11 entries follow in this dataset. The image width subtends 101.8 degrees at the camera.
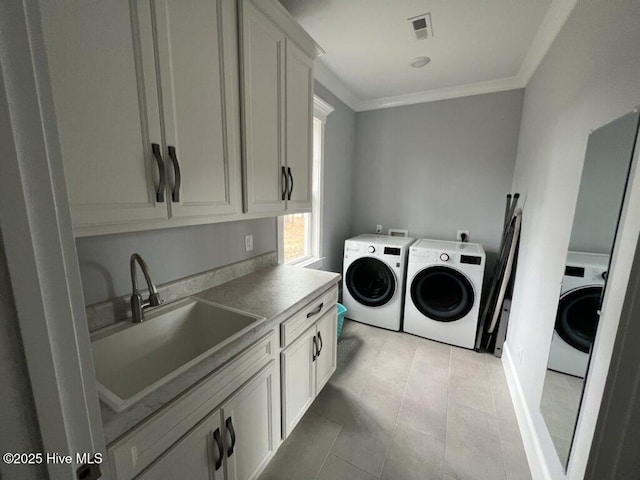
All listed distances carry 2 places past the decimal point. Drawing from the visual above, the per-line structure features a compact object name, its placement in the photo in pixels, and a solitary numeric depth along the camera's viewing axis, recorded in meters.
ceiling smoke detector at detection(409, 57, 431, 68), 2.30
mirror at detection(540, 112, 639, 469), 0.96
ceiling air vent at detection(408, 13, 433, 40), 1.77
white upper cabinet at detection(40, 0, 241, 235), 0.76
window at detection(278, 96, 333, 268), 2.54
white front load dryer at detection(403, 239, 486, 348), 2.47
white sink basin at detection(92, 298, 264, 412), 1.01
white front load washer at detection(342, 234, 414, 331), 2.74
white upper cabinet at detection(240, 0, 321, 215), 1.30
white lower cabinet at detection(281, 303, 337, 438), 1.38
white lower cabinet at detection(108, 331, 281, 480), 0.75
